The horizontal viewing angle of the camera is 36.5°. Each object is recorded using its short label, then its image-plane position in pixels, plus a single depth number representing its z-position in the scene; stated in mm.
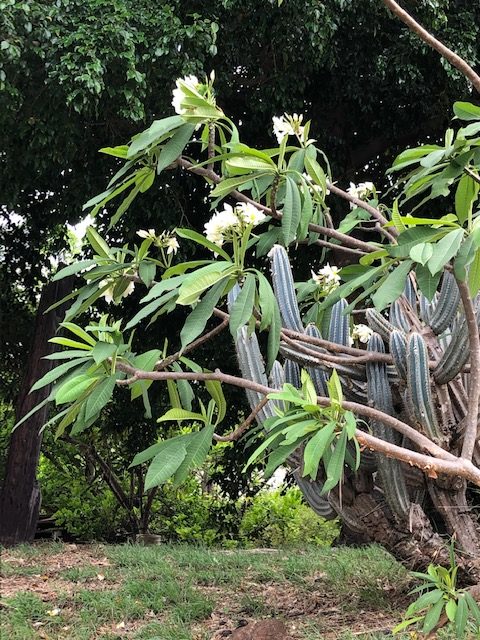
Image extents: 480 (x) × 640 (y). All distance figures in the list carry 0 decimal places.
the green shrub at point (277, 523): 7961
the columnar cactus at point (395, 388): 2605
